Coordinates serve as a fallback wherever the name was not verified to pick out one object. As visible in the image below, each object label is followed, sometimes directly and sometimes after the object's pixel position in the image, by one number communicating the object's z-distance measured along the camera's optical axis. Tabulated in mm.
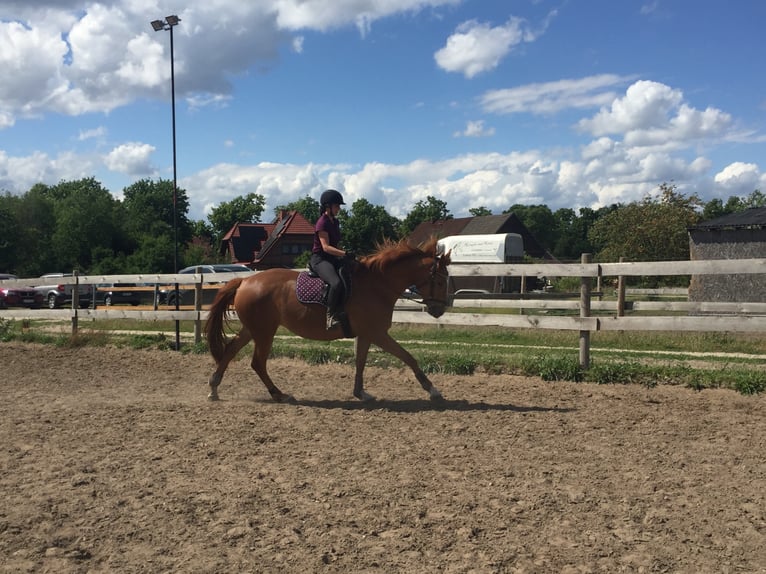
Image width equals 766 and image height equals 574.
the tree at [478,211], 101062
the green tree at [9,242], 48219
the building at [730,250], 20141
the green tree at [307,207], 102938
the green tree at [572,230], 103250
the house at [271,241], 61344
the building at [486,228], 56875
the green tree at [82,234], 50844
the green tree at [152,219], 35750
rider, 7477
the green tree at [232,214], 91438
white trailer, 30828
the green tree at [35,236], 49938
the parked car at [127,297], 25547
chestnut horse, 7684
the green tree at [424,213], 84562
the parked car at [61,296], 27688
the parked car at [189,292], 20812
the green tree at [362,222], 76125
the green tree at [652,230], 36719
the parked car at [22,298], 27141
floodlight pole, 13758
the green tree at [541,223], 107750
